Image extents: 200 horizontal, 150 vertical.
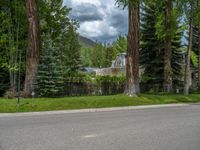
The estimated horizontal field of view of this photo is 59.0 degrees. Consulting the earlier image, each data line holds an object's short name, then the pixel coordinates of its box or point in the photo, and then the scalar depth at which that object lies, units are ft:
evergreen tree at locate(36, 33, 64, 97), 38.35
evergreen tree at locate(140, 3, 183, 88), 58.64
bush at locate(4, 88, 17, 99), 35.87
